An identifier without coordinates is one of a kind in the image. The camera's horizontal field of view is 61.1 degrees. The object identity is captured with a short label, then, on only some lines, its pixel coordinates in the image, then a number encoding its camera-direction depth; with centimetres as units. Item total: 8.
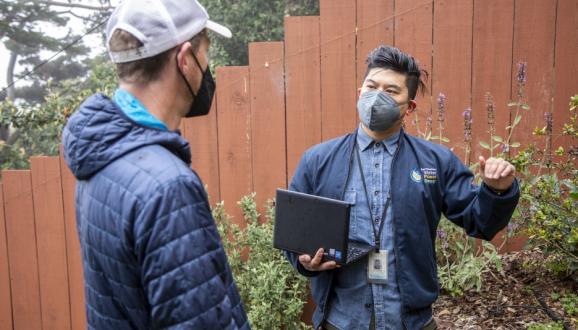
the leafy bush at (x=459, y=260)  314
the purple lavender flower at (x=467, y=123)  332
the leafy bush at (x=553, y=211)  284
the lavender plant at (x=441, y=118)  325
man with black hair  212
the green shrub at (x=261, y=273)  327
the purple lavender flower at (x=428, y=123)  347
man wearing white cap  120
